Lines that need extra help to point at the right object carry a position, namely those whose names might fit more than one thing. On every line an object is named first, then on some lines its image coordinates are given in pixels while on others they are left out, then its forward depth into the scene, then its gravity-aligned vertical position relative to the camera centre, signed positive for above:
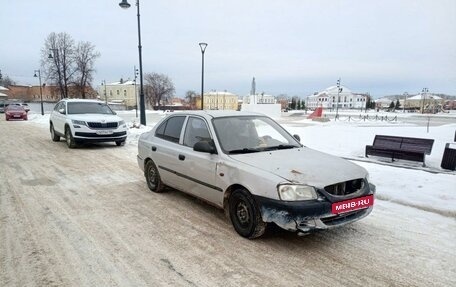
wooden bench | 9.69 -1.40
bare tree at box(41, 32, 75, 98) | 43.22 +4.13
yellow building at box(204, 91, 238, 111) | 125.69 -1.07
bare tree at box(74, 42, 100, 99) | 44.91 +3.87
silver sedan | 3.82 -0.95
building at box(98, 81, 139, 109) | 117.44 +1.33
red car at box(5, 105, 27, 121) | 33.03 -1.94
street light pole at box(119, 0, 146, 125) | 16.48 +1.37
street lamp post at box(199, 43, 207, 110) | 20.56 +2.11
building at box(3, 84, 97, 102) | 113.65 +0.51
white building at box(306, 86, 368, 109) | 135.62 +0.35
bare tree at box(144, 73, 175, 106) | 95.50 +2.31
